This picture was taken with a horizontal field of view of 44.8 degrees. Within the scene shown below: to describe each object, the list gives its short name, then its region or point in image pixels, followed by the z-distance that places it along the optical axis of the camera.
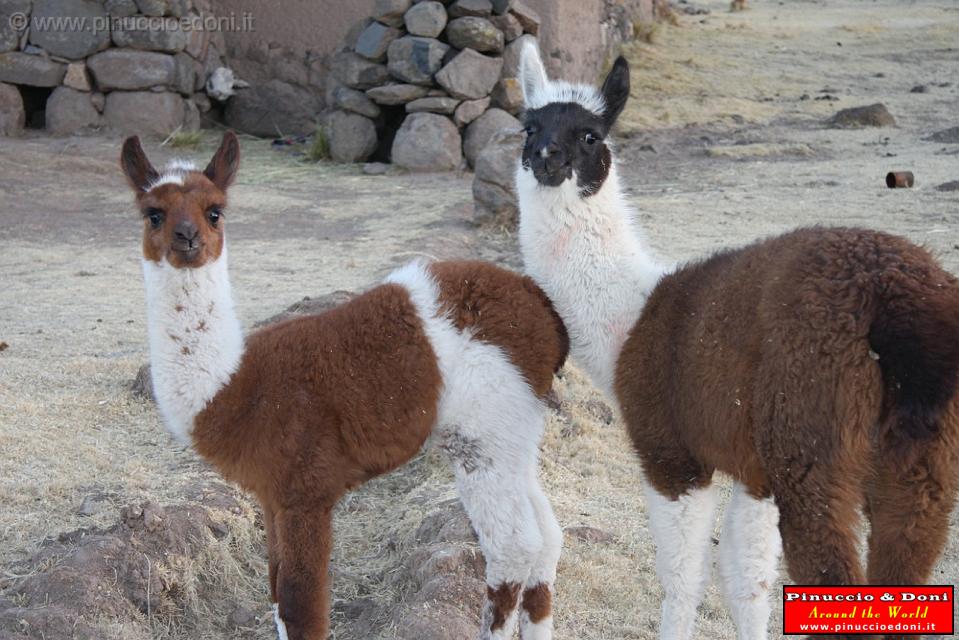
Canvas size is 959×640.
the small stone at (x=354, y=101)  12.86
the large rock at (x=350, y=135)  12.96
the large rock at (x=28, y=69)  13.21
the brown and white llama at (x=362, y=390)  3.69
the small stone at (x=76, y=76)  13.38
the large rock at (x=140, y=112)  13.52
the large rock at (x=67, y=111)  13.41
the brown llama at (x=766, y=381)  3.00
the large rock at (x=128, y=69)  13.41
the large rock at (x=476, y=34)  12.28
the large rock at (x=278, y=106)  14.48
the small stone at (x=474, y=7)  12.30
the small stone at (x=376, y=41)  12.58
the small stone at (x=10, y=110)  13.24
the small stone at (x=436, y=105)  12.50
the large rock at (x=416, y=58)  12.40
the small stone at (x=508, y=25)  12.42
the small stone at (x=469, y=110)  12.55
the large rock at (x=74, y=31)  13.27
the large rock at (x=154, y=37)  13.44
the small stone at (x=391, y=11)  12.44
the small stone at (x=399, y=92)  12.59
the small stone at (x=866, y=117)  13.46
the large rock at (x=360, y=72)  12.67
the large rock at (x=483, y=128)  12.51
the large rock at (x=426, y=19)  12.31
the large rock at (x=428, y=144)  12.52
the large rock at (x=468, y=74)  12.36
